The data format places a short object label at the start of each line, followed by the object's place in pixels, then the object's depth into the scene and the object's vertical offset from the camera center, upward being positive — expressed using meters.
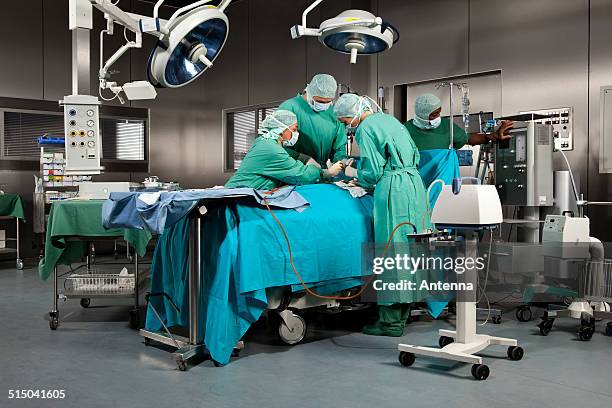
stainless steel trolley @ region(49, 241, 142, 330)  4.51 -0.73
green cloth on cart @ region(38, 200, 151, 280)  4.29 -0.27
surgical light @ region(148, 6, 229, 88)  2.90 +0.68
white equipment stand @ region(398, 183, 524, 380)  3.22 -0.71
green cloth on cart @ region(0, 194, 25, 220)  7.52 -0.19
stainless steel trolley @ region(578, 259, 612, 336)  4.32 -0.67
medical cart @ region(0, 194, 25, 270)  7.52 -0.25
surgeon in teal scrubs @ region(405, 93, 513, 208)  4.81 +0.42
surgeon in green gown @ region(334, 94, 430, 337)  4.16 +0.00
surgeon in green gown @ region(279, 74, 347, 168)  4.65 +0.50
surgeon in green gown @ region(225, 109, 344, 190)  4.13 +0.18
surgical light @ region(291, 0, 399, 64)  3.81 +0.97
